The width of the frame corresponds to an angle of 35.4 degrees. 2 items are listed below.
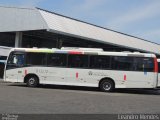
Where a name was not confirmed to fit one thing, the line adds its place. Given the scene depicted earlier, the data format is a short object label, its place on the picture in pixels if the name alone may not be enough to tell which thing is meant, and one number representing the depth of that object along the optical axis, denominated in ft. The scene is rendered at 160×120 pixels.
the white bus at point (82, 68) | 53.32
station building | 82.57
